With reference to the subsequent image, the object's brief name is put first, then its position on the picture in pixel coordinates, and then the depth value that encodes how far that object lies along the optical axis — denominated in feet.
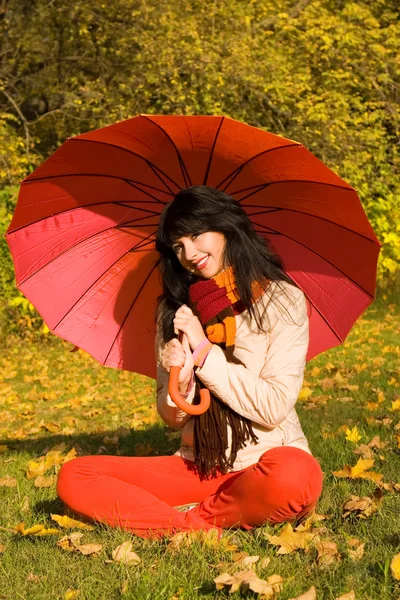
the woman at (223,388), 10.56
